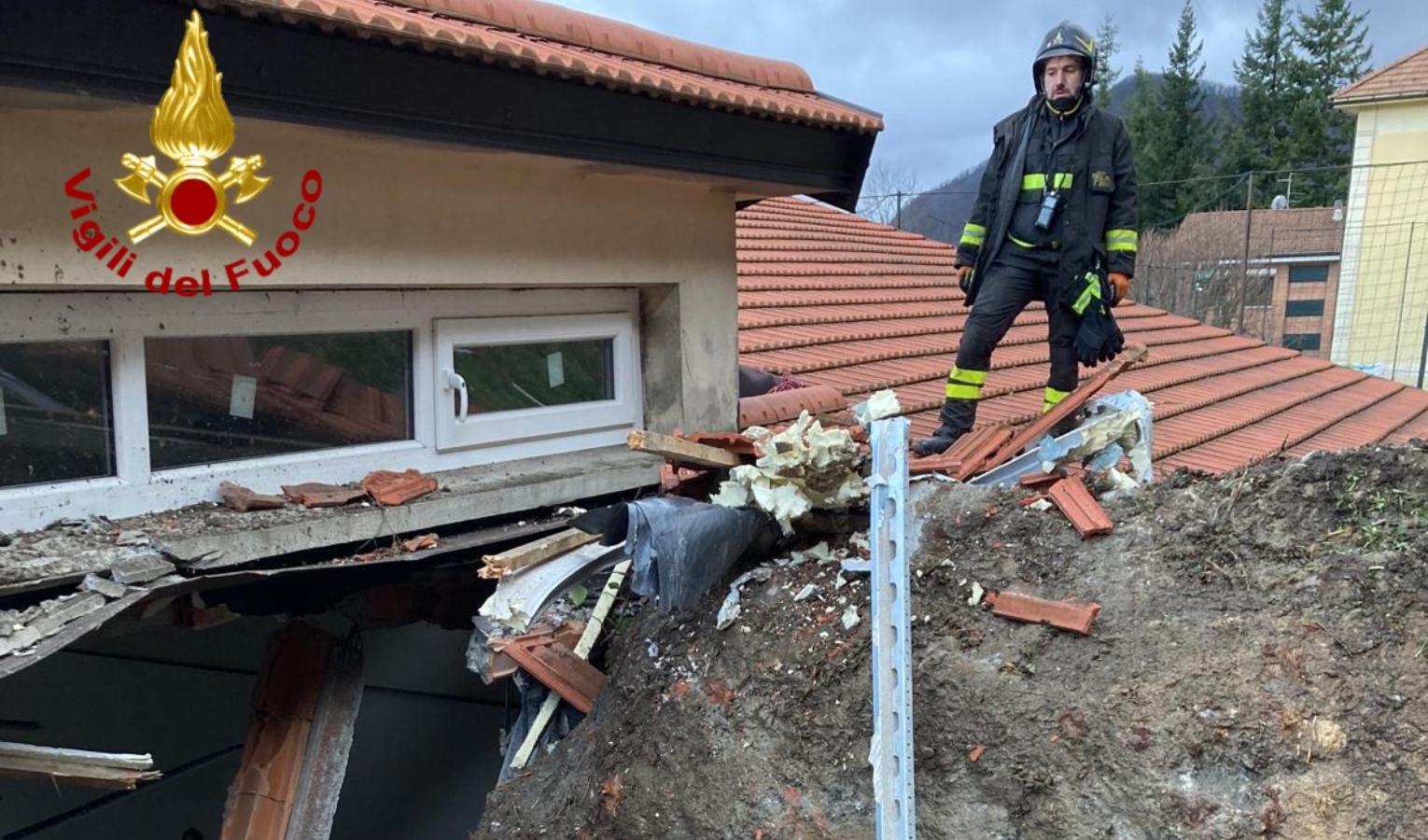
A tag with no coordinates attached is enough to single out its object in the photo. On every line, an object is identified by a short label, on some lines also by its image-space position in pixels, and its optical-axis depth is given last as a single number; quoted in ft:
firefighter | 13.50
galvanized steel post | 7.36
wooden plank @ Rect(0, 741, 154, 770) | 7.30
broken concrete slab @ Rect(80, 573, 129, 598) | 8.14
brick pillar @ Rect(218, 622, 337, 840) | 11.91
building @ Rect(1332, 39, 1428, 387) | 64.34
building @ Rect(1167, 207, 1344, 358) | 81.61
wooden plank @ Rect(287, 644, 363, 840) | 12.02
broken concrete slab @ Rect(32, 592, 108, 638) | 7.69
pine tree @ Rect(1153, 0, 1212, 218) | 121.29
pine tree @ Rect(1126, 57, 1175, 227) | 114.93
